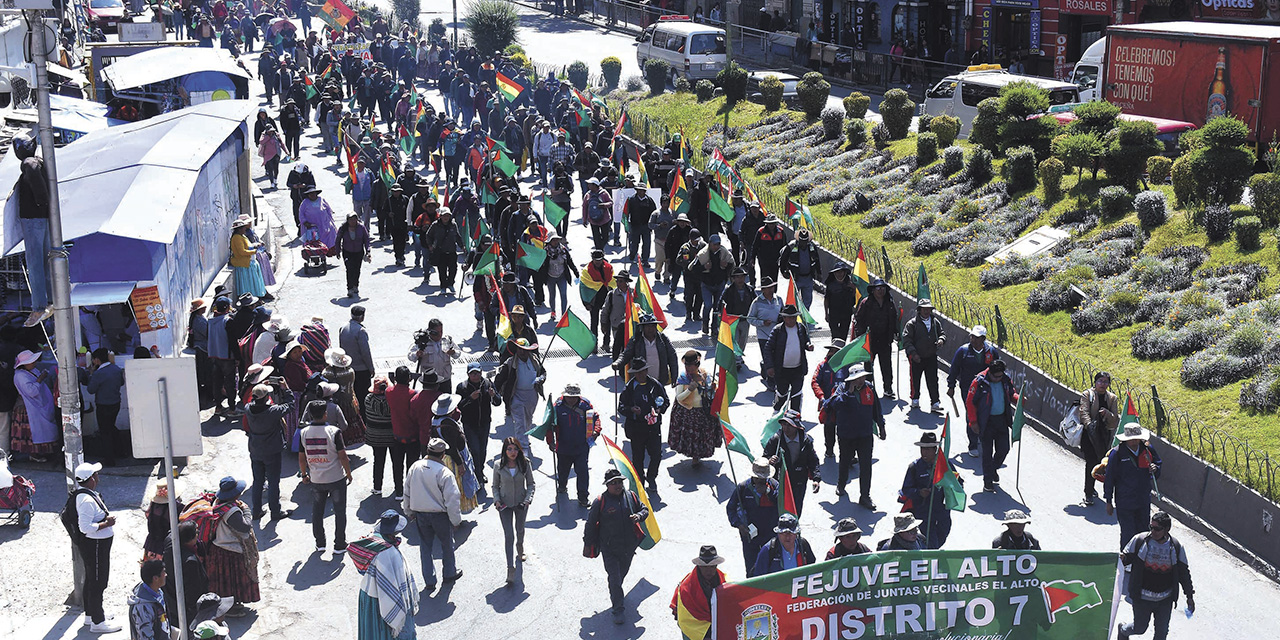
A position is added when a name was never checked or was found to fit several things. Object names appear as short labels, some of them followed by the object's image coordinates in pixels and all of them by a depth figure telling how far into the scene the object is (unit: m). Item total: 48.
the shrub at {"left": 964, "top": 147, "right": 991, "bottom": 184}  26.23
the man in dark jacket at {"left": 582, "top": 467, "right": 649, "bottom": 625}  11.58
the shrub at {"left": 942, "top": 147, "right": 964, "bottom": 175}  27.27
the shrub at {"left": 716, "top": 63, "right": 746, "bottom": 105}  38.03
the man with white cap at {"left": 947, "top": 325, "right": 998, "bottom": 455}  15.48
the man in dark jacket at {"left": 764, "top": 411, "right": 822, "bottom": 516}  12.94
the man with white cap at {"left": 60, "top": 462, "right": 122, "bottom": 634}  11.73
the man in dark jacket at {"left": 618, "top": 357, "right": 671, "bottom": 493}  14.01
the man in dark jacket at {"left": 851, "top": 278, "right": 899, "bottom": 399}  17.06
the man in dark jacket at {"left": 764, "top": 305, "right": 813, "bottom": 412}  16.33
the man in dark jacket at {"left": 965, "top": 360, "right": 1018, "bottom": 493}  14.61
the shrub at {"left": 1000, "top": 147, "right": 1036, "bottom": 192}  25.03
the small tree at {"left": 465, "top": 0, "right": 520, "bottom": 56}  50.16
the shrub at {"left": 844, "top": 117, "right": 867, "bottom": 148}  31.31
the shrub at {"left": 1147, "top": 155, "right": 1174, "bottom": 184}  23.22
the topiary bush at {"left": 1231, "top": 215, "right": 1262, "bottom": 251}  19.84
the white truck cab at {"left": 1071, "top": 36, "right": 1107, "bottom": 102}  30.48
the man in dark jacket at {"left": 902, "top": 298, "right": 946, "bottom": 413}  16.72
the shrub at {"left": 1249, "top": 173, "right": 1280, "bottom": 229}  20.03
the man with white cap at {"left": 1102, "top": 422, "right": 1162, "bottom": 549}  12.46
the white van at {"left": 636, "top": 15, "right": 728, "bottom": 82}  44.66
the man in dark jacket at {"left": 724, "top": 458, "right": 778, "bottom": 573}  11.66
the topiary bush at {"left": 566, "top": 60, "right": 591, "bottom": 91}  45.91
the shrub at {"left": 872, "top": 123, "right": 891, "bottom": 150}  30.83
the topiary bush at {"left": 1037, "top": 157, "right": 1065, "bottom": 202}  24.05
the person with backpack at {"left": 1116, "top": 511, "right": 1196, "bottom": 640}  10.74
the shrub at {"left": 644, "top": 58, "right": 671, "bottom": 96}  43.34
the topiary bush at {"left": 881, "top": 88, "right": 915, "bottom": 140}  30.31
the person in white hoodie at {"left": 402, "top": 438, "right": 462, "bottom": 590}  12.07
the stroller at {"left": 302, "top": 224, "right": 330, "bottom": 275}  24.31
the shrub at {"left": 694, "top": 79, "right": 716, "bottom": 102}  39.78
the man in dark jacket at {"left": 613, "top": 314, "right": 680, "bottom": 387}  15.68
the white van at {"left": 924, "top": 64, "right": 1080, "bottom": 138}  30.38
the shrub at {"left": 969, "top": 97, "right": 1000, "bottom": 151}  26.81
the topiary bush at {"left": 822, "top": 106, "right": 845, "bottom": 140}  32.50
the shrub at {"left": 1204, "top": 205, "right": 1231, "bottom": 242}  20.61
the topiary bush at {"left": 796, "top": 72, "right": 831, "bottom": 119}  34.41
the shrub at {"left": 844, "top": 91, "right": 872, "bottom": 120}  32.53
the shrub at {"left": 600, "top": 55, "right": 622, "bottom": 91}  46.72
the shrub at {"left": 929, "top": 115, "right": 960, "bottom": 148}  28.78
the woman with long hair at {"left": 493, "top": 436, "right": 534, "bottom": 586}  12.25
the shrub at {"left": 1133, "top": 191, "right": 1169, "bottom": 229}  21.61
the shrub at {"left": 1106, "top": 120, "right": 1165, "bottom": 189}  23.45
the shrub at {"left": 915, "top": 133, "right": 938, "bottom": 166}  28.22
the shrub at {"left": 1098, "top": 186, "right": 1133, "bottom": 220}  22.55
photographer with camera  15.95
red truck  24.67
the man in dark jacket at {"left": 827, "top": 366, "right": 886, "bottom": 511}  13.89
